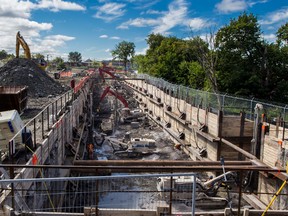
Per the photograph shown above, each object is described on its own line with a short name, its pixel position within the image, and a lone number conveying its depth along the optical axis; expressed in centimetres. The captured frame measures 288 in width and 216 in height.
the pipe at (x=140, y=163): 1263
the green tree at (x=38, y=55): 16606
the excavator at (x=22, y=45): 4575
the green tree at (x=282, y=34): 3444
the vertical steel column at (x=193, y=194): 570
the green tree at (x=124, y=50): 12094
